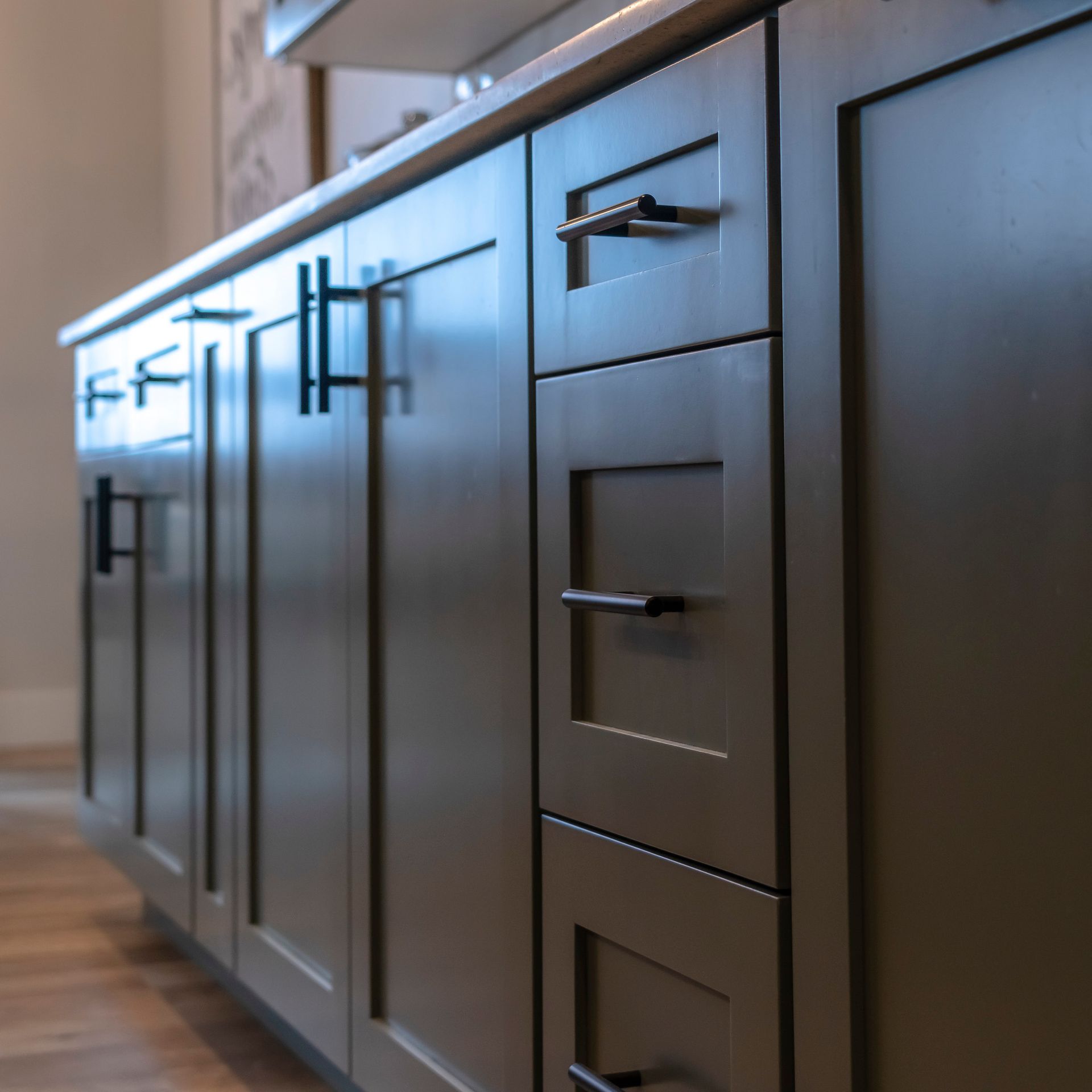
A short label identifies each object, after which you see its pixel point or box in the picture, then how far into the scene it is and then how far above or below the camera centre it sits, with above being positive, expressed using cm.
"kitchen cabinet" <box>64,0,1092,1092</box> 64 +0
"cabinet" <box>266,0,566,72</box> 217 +92
